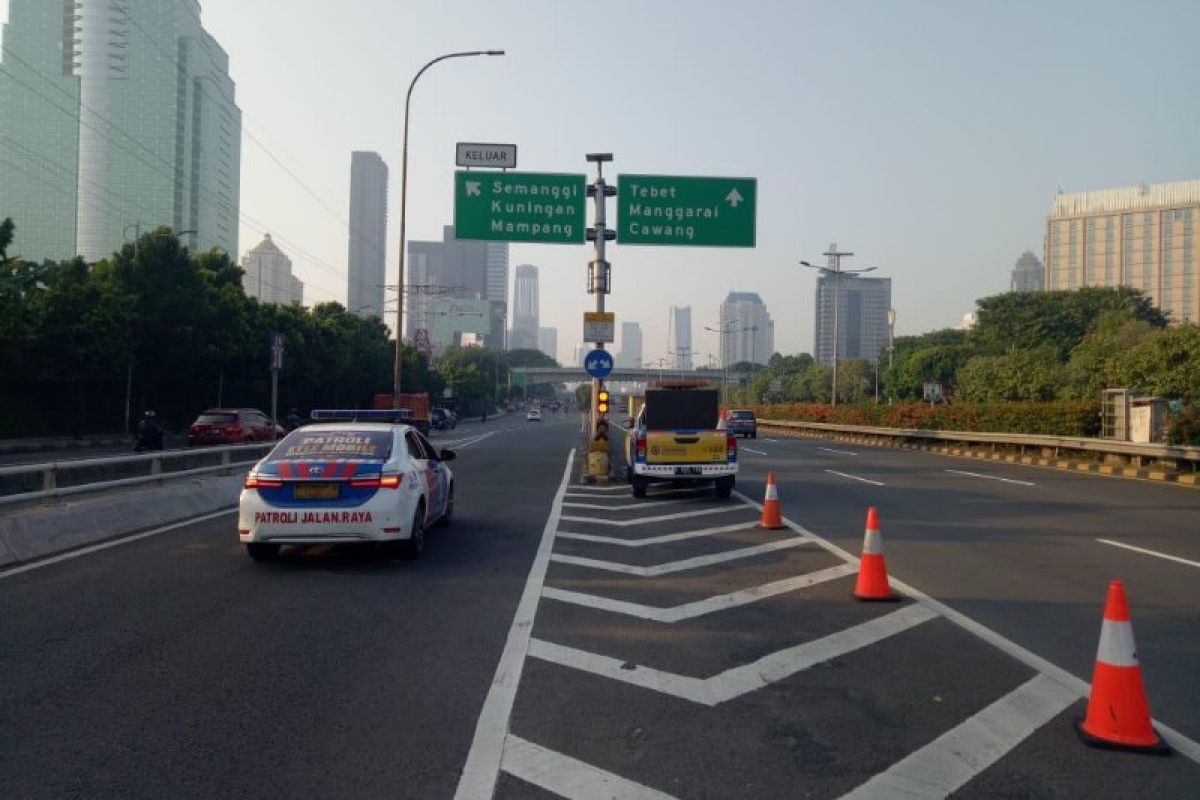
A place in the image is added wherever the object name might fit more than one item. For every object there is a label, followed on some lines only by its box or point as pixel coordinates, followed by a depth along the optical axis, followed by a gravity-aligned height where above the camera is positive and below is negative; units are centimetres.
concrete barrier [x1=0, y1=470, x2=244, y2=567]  1061 -159
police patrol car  1015 -106
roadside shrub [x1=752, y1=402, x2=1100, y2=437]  3167 -26
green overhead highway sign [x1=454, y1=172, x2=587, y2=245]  2416 +464
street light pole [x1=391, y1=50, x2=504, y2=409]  3319 +435
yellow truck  1792 -95
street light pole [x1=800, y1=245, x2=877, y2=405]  5785 +817
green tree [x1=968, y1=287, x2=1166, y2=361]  7888 +775
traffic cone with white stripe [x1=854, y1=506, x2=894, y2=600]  897 -145
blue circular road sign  2209 +82
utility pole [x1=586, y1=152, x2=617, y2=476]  2277 +364
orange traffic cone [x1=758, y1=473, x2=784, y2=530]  1391 -147
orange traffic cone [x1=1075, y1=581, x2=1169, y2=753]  526 -150
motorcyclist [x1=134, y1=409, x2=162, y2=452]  2575 -110
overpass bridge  11781 +375
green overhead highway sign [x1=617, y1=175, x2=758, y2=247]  2452 +471
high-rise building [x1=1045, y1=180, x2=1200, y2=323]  14538 +2590
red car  3106 -113
